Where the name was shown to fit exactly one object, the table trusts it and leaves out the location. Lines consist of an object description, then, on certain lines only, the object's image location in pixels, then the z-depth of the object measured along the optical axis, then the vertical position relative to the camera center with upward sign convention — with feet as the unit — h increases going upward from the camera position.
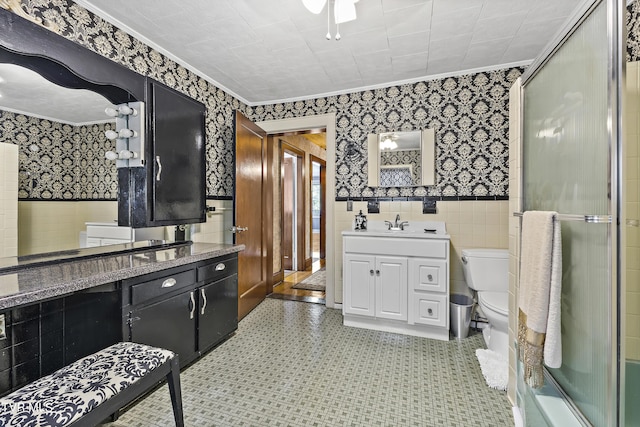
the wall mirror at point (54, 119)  4.25 +1.47
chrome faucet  9.90 -0.55
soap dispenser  10.23 -0.46
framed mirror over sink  9.65 +1.74
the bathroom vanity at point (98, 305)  4.27 -1.71
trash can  8.36 -3.20
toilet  7.16 -2.06
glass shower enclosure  2.74 +0.12
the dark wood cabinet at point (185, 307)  5.35 -2.10
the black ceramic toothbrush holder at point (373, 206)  10.37 +0.11
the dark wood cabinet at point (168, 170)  6.56 +1.01
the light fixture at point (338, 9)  5.29 +4.06
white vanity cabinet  8.13 -2.14
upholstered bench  3.11 -2.18
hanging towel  3.45 -1.15
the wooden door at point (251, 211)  9.67 -0.06
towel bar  2.82 -0.10
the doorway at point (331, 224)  10.83 -0.56
